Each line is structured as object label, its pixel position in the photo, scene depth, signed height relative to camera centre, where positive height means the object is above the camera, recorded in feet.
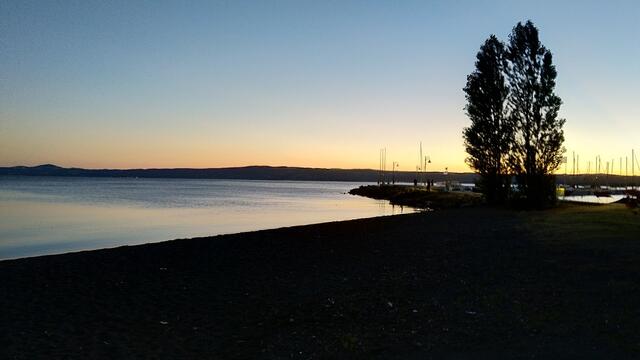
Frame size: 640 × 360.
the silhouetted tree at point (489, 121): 134.72 +12.52
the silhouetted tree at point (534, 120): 122.72 +11.51
